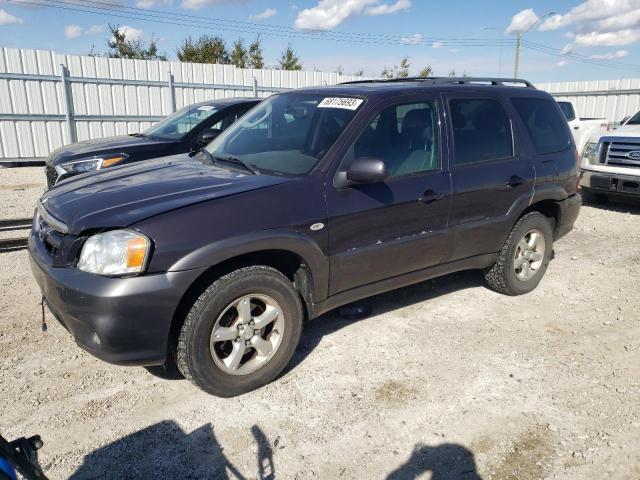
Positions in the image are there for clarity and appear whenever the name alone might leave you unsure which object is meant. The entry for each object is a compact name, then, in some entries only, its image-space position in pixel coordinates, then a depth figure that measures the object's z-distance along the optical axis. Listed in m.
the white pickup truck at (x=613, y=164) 8.00
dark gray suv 2.72
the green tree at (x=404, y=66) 40.28
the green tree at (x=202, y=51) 33.38
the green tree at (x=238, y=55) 34.66
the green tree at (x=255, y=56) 35.26
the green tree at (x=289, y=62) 37.31
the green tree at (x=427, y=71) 40.88
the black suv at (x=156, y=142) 6.39
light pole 33.37
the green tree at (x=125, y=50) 32.38
